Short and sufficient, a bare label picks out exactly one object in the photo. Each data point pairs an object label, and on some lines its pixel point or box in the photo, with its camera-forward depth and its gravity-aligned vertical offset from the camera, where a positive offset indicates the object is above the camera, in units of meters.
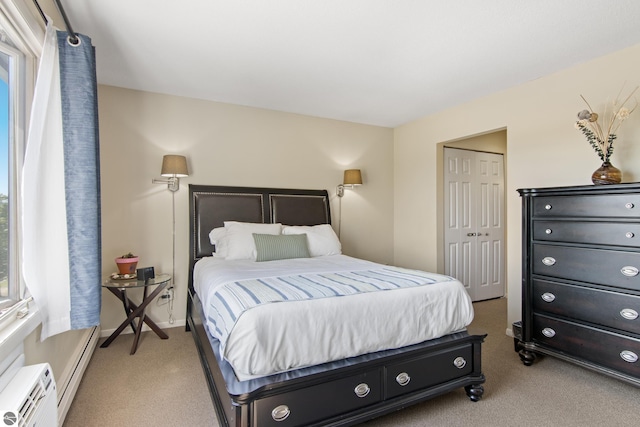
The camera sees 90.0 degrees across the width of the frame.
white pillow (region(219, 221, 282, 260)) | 3.14 -0.27
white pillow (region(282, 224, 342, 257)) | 3.44 -0.33
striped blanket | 1.66 -0.47
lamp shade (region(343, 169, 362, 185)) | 4.21 +0.42
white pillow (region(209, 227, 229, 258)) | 3.22 -0.31
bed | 1.52 -0.83
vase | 2.30 +0.22
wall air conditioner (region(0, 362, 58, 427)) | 1.12 -0.71
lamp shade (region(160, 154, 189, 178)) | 3.26 +0.47
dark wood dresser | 2.10 -0.52
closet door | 4.30 -0.19
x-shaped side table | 2.82 -0.85
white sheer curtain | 1.68 +0.12
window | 1.58 +0.33
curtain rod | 1.73 +1.08
